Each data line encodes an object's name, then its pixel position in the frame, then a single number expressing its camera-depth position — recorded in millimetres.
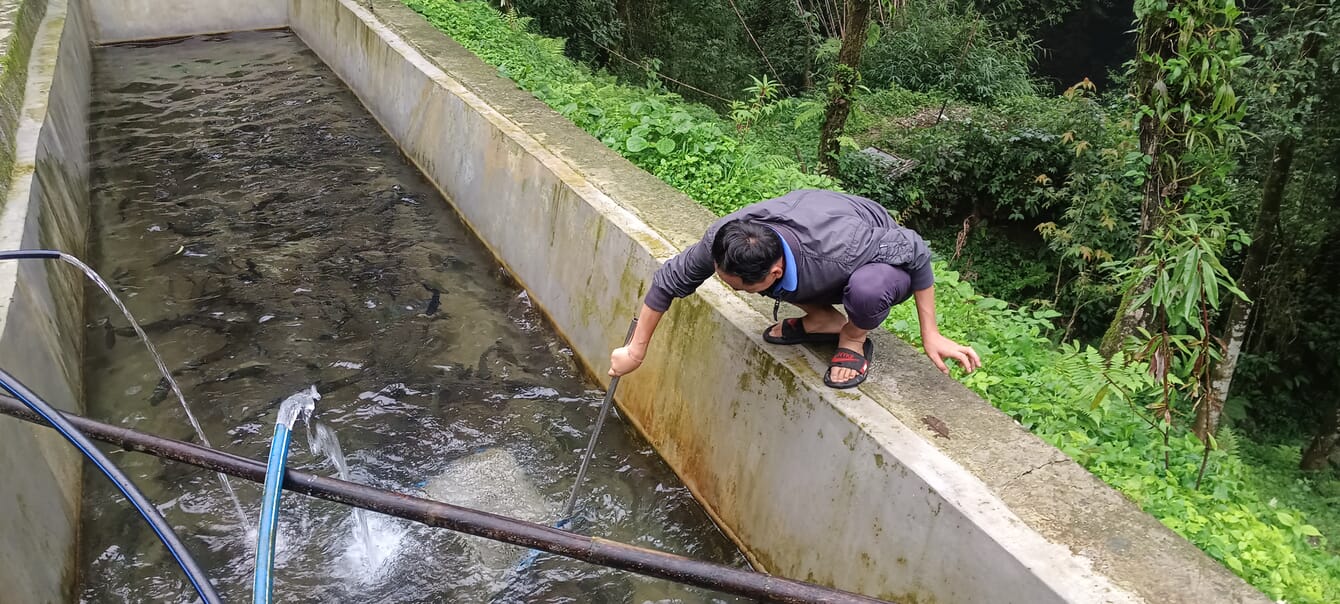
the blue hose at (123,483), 2020
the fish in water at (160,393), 4738
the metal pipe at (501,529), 2084
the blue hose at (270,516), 1864
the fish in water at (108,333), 5234
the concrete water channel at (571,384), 2871
